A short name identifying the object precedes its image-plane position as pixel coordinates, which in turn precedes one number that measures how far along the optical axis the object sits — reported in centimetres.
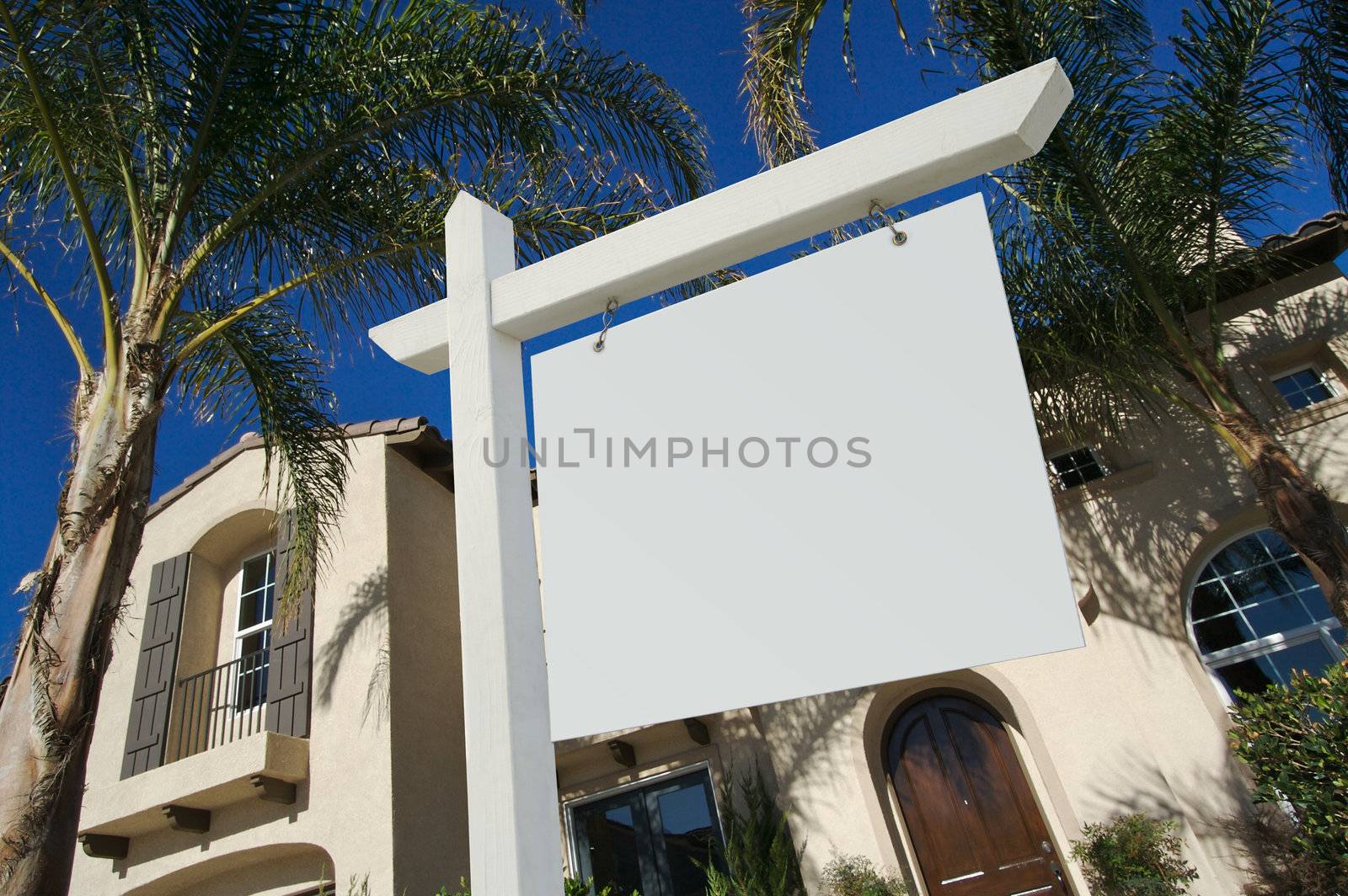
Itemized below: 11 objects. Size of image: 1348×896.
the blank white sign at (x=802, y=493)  158
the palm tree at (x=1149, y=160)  583
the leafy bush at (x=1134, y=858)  711
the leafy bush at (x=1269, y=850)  661
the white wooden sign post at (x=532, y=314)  169
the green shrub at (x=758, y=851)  825
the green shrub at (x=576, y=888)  552
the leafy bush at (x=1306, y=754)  577
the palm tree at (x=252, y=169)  420
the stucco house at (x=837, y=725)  796
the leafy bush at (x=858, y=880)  778
